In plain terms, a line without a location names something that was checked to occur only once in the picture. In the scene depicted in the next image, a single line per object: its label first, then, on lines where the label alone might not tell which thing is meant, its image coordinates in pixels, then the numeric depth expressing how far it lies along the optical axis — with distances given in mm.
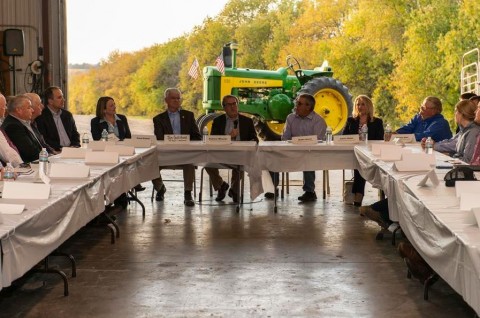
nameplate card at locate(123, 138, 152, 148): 7941
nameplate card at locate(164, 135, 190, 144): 8195
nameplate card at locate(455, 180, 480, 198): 4199
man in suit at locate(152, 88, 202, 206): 8773
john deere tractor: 13250
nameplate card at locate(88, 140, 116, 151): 7188
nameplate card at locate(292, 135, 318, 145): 7996
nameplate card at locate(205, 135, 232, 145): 7980
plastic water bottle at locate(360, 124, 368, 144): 8273
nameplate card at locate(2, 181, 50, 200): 4199
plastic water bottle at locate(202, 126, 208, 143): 8023
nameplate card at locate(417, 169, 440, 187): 4754
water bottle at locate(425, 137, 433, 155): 6801
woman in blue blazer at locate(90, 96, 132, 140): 8438
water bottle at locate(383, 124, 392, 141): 8281
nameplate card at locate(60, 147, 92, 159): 6613
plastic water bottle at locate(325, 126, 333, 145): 8273
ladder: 12411
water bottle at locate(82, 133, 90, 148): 8047
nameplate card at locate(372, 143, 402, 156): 6531
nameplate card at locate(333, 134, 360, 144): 8117
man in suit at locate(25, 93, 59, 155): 7441
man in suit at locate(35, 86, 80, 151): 8109
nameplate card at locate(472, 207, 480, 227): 3341
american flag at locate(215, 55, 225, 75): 13305
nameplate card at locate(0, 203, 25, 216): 3695
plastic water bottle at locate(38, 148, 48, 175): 5171
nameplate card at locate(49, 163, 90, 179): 5129
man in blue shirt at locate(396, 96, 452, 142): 8211
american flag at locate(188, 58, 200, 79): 14727
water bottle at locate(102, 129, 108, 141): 8109
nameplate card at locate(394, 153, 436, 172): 5590
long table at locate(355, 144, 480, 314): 3090
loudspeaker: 9883
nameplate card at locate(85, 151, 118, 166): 6152
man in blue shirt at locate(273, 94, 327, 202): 8766
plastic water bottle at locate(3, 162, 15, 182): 4844
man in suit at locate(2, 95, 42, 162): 6566
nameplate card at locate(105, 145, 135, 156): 6922
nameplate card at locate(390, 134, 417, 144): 8219
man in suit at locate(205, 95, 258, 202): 8523
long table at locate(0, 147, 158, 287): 3393
